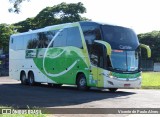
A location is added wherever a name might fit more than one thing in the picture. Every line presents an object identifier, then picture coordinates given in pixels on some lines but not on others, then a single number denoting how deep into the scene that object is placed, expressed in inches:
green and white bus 858.1
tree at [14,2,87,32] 2747.3
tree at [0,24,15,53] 2487.0
